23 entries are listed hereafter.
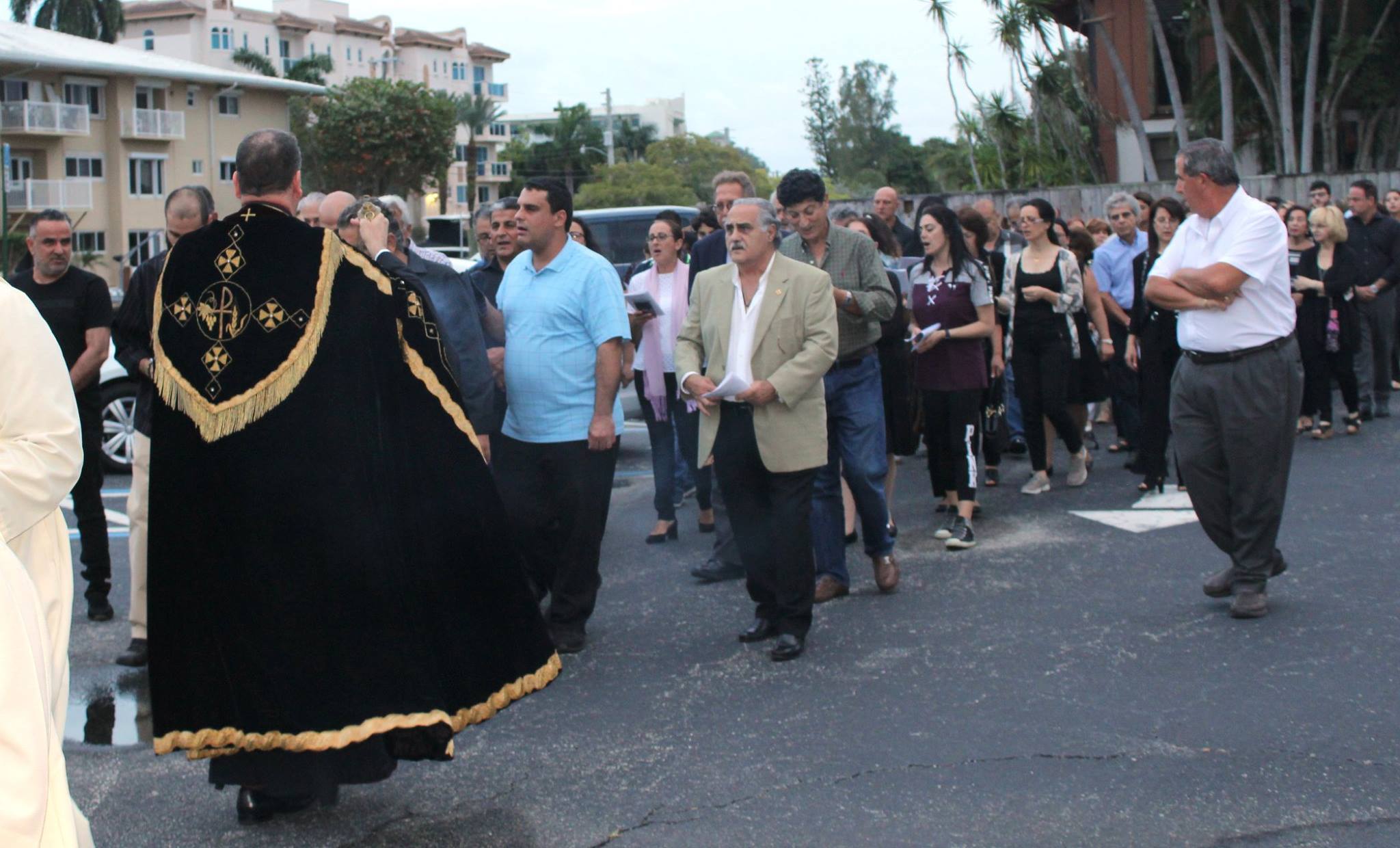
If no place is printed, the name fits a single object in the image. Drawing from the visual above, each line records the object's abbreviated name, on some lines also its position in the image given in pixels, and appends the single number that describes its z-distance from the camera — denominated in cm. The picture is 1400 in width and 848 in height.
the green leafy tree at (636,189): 6806
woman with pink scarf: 880
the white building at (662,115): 15435
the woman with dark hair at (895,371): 833
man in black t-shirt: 722
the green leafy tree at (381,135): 6475
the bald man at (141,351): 645
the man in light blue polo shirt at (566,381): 648
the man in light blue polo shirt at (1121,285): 1095
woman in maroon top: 856
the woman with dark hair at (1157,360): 937
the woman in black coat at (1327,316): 1162
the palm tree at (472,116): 10025
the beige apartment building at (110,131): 4688
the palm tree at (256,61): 7844
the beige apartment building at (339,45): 8762
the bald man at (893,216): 1204
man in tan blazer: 630
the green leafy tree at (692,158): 7688
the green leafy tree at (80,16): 6831
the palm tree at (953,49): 3033
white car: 1246
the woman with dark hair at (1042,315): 951
